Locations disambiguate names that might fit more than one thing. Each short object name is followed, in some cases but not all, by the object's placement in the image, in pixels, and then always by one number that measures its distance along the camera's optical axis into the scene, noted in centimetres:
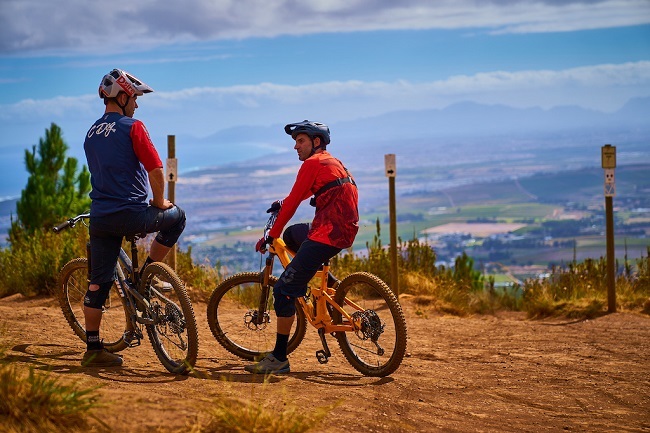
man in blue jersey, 657
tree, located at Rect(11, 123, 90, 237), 1884
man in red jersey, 680
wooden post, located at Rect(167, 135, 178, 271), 1166
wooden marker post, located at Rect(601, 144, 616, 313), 1197
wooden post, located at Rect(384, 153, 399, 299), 1244
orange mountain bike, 711
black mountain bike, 662
